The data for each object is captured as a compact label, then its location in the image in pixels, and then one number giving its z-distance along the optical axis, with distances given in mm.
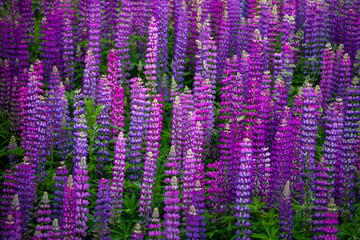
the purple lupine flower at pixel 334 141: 7000
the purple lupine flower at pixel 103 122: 8016
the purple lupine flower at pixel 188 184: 6809
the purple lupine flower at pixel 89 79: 9047
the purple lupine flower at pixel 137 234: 6176
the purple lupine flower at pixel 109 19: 11414
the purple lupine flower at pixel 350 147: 7039
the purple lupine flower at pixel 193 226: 6602
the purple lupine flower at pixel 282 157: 6941
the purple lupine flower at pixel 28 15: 11359
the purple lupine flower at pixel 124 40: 10211
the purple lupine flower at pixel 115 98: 8539
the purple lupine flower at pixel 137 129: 7918
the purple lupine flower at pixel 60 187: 6786
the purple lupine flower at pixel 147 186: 6957
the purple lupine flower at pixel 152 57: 9273
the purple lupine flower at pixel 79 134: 7238
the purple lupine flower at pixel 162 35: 10562
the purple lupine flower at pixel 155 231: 6263
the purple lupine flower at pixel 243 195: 6414
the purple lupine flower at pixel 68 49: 10272
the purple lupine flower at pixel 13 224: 6156
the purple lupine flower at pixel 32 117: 7430
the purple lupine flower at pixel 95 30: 10170
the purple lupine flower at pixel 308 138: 7035
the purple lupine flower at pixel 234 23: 11297
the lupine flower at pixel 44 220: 6254
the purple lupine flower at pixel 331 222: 6180
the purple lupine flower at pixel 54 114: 8086
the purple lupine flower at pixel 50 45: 10219
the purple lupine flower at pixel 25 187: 6664
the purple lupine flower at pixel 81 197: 6432
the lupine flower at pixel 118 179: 6941
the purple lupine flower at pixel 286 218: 6402
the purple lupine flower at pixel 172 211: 6270
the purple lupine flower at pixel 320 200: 6338
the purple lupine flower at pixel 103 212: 6707
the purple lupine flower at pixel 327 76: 9547
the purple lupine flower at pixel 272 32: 10641
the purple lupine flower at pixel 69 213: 6207
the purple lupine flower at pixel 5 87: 9188
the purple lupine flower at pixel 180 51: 10266
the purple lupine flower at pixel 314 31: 11195
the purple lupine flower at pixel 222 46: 10625
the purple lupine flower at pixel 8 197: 6562
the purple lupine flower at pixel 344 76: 9242
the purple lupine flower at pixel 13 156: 7457
